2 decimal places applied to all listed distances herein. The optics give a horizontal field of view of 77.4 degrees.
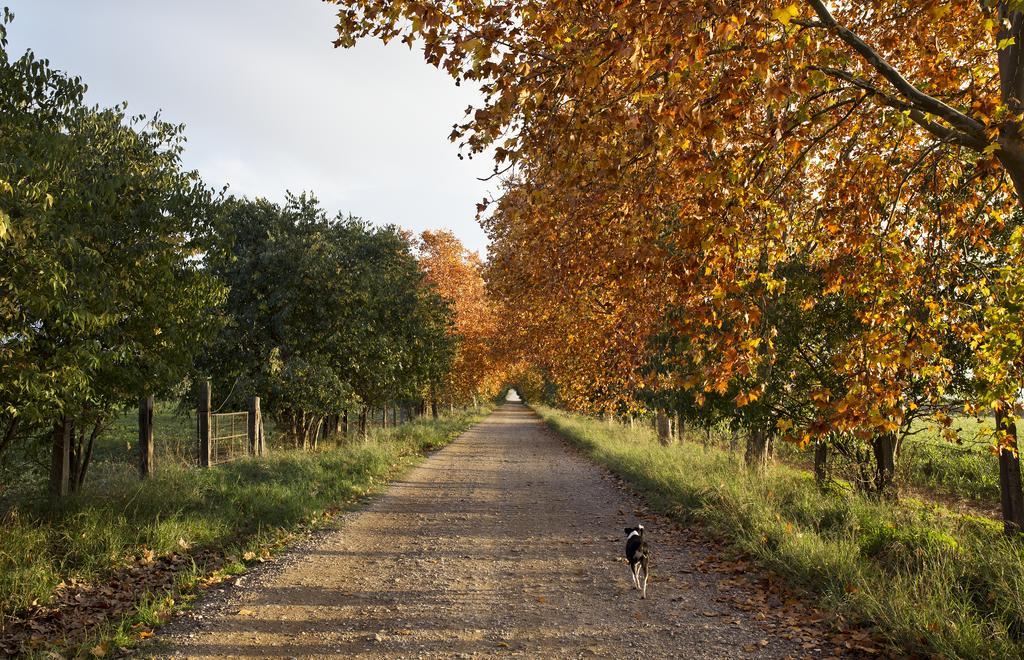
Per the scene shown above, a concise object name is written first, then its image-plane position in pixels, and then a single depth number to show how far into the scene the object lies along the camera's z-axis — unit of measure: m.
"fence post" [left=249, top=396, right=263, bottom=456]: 14.45
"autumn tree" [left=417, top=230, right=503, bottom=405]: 36.51
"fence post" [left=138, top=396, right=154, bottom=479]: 10.40
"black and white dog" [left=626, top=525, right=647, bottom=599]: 6.39
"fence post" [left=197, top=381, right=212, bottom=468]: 12.16
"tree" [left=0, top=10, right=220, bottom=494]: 6.03
